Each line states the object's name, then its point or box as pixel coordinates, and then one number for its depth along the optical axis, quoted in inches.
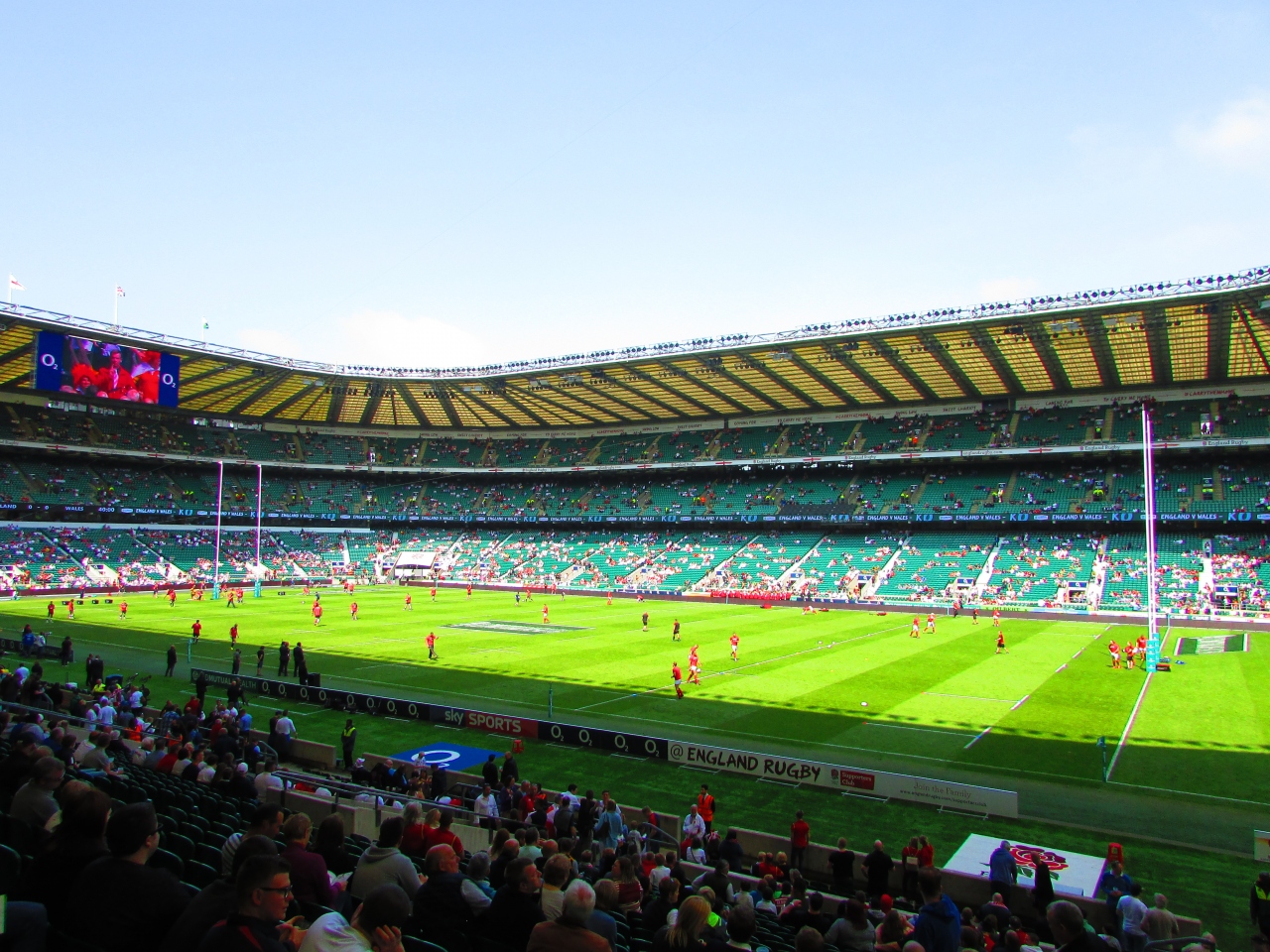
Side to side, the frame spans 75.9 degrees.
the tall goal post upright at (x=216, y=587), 2438.0
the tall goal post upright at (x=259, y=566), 2593.5
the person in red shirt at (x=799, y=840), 546.3
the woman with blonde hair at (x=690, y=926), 190.1
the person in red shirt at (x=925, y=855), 510.3
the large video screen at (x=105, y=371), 2206.0
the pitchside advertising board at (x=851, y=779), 679.7
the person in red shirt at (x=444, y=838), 370.9
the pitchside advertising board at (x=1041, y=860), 530.9
